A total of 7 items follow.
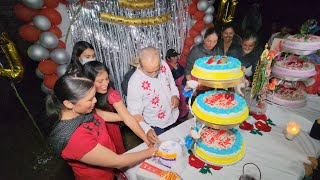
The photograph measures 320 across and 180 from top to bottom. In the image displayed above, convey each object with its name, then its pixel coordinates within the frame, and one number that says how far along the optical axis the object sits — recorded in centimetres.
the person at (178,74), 407
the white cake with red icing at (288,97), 283
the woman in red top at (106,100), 227
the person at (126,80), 339
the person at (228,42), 402
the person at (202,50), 336
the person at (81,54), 303
